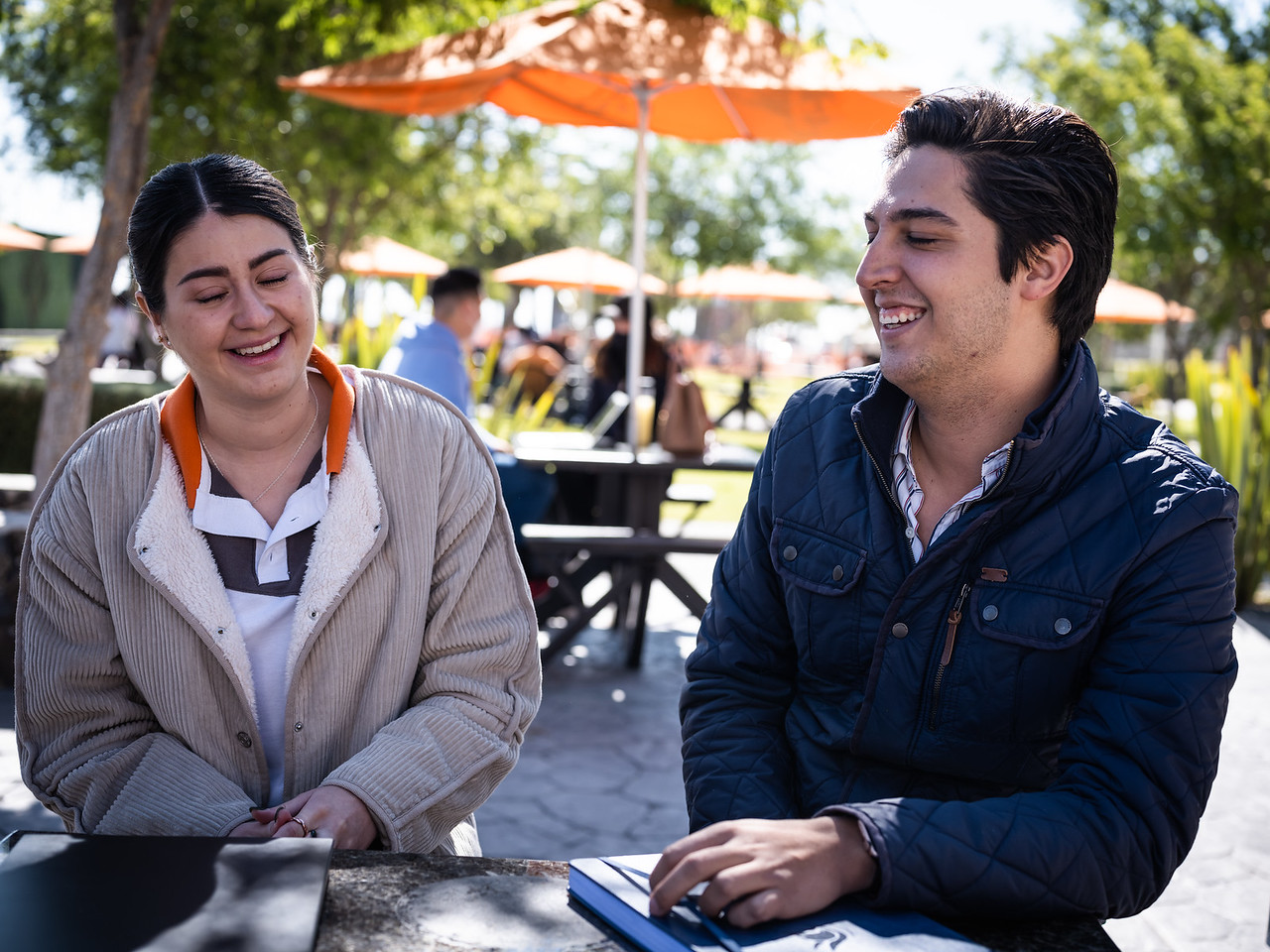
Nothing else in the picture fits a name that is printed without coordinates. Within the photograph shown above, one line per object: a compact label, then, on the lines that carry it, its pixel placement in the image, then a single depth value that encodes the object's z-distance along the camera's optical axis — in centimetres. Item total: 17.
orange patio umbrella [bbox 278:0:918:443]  548
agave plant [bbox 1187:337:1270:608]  716
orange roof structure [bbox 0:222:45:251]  1912
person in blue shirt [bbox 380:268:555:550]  558
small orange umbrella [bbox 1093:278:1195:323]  2105
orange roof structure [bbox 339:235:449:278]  2061
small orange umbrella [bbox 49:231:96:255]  2124
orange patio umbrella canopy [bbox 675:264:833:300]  2392
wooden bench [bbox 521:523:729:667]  554
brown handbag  585
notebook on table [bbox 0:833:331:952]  105
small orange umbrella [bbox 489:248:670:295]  2125
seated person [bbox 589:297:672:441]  826
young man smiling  140
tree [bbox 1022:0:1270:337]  1577
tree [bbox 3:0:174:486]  555
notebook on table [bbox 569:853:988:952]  109
